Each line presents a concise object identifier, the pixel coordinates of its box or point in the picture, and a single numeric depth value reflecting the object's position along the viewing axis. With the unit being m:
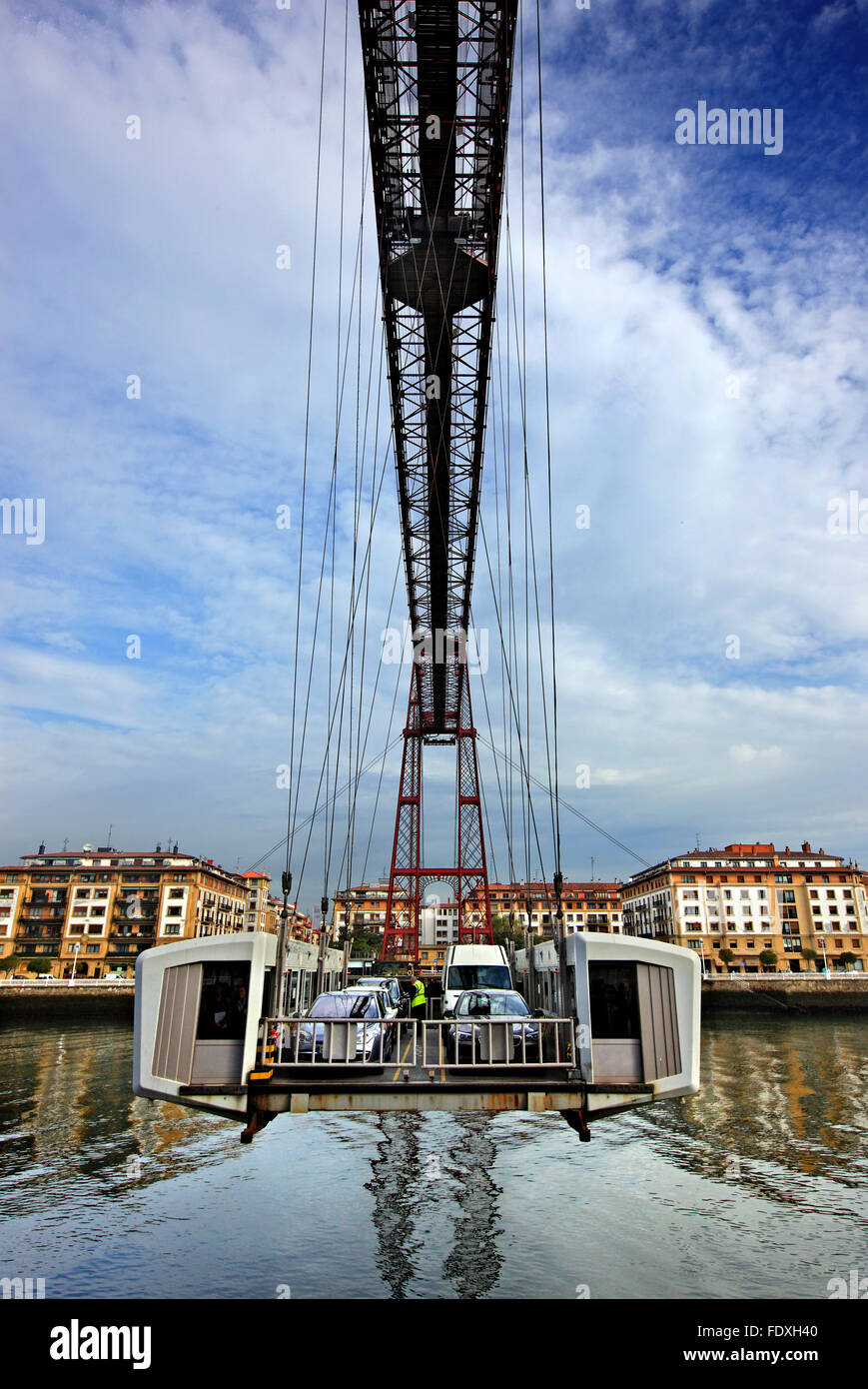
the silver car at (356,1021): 8.80
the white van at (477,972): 15.78
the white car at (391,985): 18.72
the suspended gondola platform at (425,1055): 7.56
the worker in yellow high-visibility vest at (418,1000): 12.96
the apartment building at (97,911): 76.12
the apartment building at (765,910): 79.12
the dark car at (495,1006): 10.62
